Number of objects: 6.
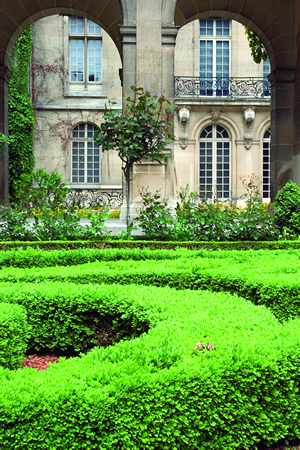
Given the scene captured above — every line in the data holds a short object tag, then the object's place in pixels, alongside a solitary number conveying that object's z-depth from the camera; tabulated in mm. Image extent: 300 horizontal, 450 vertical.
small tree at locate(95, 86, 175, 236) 8820
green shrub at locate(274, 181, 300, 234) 8984
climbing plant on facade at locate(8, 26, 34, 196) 19344
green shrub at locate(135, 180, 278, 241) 8273
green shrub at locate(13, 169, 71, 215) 8875
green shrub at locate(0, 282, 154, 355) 4070
